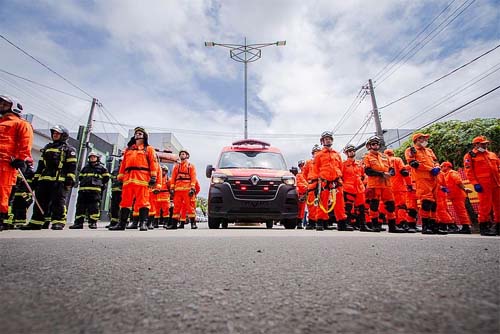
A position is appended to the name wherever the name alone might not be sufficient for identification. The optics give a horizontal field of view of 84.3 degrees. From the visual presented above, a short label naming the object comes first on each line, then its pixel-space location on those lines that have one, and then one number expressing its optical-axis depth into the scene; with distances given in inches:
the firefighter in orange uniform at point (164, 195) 369.8
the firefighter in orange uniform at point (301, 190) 372.8
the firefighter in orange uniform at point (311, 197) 273.2
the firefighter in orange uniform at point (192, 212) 292.8
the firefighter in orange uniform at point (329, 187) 241.8
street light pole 672.4
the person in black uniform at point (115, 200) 275.2
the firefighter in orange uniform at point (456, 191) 282.2
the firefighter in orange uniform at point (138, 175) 218.2
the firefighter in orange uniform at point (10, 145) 172.2
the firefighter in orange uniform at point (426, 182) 218.7
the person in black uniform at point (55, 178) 222.2
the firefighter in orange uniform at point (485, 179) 205.6
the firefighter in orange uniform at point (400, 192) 272.8
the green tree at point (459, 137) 489.4
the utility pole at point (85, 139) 764.7
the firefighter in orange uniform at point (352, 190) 289.0
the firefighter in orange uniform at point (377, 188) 241.8
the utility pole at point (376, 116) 703.7
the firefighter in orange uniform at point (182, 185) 296.2
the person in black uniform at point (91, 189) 281.6
